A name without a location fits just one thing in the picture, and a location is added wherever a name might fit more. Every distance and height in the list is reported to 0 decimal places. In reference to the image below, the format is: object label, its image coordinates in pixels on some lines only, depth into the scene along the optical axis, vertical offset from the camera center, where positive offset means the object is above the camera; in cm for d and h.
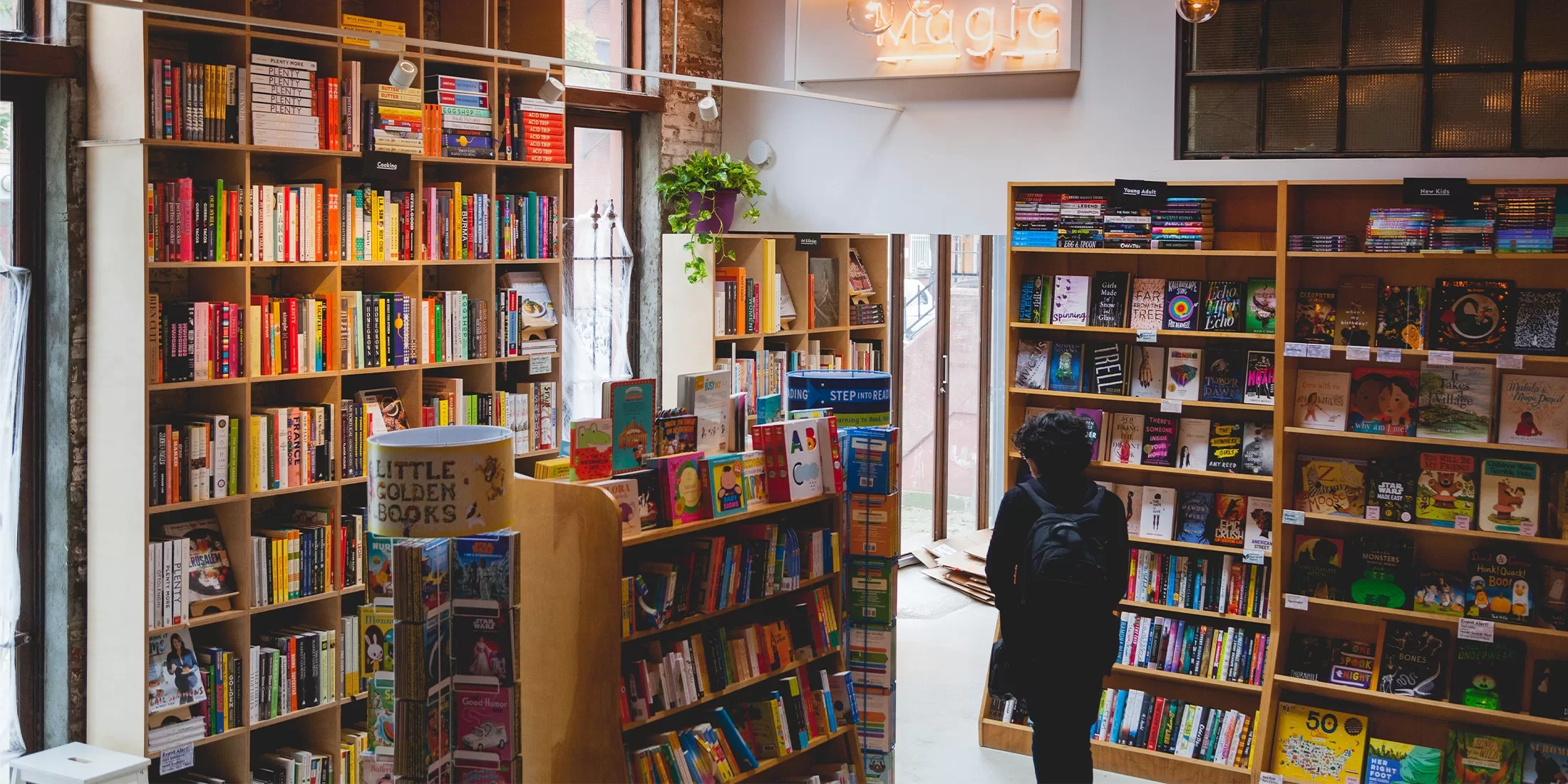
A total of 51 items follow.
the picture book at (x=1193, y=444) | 571 -41
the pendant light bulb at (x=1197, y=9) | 428 +110
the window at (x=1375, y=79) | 529 +113
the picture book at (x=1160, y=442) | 577 -41
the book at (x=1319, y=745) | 540 -162
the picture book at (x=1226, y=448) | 565 -42
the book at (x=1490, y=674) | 511 -124
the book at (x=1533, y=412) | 500 -23
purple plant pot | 687 +71
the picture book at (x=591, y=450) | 385 -31
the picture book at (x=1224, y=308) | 555 +17
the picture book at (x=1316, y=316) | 540 +14
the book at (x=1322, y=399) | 538 -20
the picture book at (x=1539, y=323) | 495 +11
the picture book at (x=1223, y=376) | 561 -11
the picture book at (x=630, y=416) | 391 -22
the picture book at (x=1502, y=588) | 507 -90
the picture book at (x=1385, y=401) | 527 -20
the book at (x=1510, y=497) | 504 -55
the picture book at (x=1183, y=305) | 564 +18
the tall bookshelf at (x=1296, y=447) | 518 -39
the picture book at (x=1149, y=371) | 579 -10
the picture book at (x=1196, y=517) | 571 -73
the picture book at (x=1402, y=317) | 521 +13
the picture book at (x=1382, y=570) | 530 -88
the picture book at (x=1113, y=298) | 581 +22
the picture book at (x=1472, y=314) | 504 +14
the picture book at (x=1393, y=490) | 525 -55
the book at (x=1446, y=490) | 515 -54
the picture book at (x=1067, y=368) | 590 -9
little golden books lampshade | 340 -38
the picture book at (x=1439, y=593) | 520 -95
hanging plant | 681 +78
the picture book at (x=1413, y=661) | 526 -123
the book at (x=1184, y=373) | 568 -11
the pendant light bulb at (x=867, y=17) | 572 +146
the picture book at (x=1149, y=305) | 571 +18
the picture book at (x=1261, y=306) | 548 +18
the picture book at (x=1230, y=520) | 564 -73
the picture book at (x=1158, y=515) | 578 -72
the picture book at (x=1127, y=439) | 583 -40
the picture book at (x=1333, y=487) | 540 -56
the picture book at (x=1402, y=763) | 525 -164
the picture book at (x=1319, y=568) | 543 -89
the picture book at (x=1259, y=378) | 551 -12
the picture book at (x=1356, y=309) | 536 +17
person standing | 442 -80
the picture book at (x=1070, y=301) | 584 +20
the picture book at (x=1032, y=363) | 599 -8
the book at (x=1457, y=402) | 514 -20
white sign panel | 620 +150
